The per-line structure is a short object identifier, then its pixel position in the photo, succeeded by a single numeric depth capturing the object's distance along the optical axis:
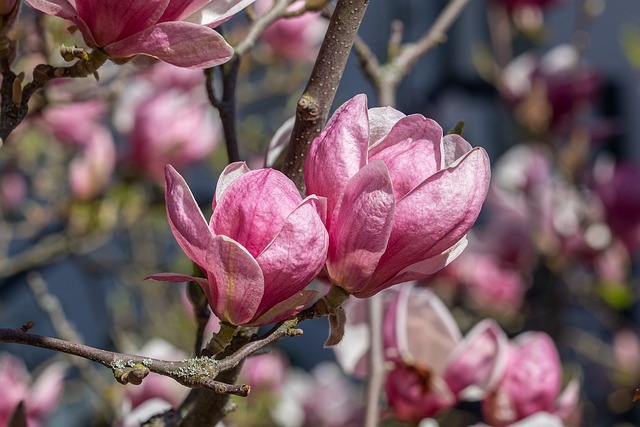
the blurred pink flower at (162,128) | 2.24
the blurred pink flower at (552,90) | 2.82
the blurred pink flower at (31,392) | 1.36
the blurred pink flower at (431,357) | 1.25
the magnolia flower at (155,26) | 1.03
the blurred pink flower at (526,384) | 1.26
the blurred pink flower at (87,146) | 2.13
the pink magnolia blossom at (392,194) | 1.01
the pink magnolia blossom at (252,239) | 1.01
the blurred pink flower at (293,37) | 2.85
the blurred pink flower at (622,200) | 2.51
